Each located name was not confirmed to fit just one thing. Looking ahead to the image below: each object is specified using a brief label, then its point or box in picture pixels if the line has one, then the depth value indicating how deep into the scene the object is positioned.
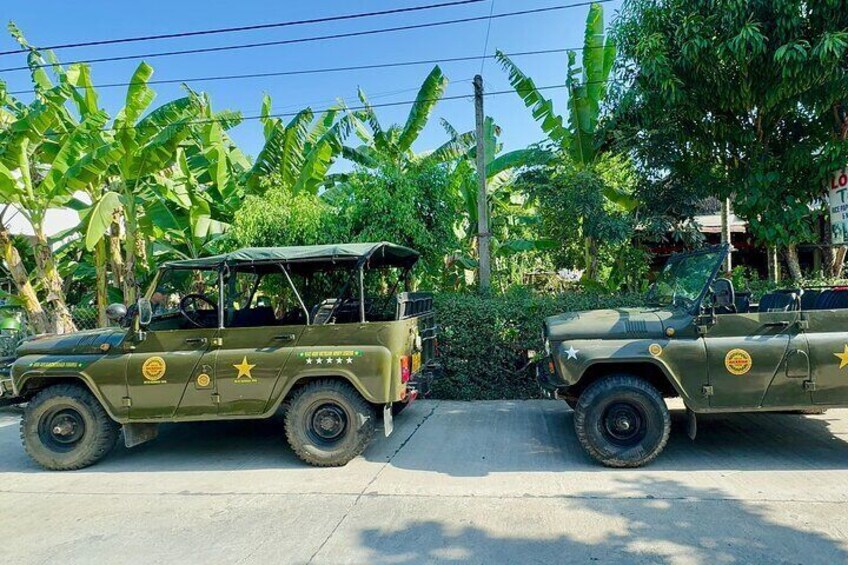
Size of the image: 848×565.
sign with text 7.04
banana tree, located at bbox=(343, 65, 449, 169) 10.76
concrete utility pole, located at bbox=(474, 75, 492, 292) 8.83
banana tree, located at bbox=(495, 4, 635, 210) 9.80
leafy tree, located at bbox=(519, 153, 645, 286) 8.70
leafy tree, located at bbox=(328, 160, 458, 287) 8.46
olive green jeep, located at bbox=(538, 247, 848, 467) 4.77
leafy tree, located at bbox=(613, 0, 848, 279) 6.18
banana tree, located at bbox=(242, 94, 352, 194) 10.70
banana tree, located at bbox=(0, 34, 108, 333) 9.00
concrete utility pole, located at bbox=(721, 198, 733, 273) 9.66
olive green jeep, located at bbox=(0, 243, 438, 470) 5.22
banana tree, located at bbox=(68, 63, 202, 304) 9.09
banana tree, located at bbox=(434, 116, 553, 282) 10.57
